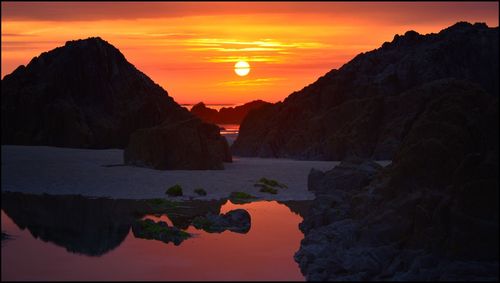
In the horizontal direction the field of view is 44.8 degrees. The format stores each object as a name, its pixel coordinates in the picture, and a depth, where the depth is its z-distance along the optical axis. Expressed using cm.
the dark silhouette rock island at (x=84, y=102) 5738
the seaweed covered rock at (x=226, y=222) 2745
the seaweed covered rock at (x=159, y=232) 2500
